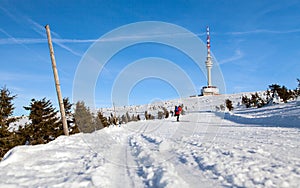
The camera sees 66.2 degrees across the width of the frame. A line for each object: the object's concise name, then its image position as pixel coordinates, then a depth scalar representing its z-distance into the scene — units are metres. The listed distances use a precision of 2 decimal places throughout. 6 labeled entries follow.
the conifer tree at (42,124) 29.38
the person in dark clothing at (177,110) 27.34
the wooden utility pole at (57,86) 15.25
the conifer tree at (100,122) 57.05
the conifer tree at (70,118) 37.97
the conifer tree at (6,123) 22.38
